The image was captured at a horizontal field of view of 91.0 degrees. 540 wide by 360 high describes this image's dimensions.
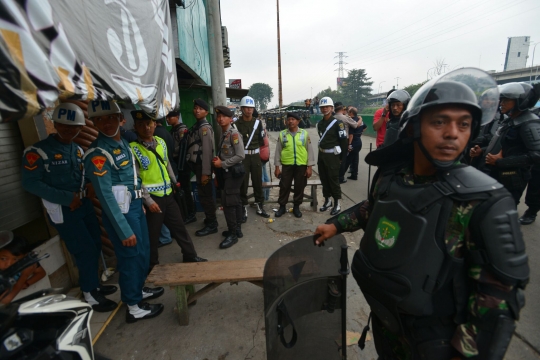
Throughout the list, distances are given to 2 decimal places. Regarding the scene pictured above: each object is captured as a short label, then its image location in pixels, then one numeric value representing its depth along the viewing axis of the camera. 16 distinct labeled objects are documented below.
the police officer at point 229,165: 3.92
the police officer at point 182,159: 4.38
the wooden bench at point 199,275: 2.41
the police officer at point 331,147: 4.92
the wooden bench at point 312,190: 5.33
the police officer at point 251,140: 4.90
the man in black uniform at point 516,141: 3.30
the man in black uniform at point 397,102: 4.13
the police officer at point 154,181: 2.78
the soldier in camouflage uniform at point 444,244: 0.97
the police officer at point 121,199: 2.17
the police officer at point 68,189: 2.30
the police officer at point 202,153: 3.92
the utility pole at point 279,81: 30.12
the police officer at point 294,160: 4.80
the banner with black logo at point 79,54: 1.08
